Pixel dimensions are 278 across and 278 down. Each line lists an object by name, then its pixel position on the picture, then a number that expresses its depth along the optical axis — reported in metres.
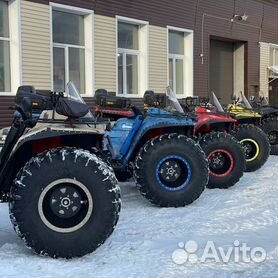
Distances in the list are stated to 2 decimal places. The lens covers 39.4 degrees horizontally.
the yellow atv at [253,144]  6.94
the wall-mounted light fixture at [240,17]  15.56
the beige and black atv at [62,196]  3.10
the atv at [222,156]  5.64
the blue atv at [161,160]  4.68
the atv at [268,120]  7.97
